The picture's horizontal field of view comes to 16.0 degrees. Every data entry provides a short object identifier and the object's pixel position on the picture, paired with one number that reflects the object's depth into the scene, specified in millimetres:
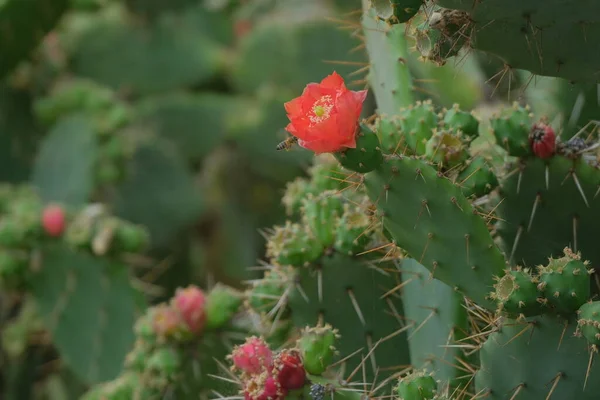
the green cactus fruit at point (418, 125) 1495
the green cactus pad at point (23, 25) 3939
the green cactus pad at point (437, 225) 1408
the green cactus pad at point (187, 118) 5020
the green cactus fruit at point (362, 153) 1364
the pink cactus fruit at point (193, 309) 1724
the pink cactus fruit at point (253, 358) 1442
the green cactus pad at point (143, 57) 4998
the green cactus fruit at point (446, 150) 1471
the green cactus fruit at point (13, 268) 2365
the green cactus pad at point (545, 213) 1503
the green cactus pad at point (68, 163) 2863
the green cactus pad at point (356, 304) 1585
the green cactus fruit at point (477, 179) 1481
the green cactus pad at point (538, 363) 1384
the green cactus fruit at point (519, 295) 1374
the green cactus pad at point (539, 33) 1376
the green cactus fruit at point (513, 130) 1489
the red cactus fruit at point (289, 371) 1427
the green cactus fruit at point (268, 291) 1604
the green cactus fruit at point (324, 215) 1584
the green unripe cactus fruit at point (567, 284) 1366
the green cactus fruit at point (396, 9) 1361
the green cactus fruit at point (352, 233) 1568
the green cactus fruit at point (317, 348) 1453
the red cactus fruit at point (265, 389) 1420
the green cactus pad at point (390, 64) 1568
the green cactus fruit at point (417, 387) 1411
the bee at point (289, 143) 1375
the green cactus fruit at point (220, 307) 1730
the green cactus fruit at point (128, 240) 2241
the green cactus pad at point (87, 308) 2249
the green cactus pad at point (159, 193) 4531
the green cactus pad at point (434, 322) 1522
